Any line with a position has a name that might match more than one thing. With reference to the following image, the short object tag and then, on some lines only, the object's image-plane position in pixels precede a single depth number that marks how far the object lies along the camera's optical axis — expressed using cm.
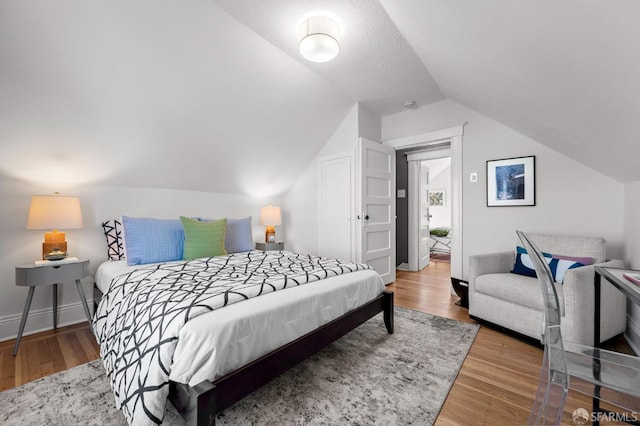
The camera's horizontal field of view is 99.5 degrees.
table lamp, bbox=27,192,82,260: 216
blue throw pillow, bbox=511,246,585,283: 224
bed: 117
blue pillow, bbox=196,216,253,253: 317
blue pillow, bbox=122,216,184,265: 246
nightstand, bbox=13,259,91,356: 206
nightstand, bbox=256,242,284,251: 391
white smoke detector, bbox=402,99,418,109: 355
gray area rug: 139
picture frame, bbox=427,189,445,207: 802
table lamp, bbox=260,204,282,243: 404
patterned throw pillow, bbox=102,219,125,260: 271
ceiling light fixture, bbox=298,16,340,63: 205
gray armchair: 187
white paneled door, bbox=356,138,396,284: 356
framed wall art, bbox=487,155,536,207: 295
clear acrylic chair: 93
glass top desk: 105
